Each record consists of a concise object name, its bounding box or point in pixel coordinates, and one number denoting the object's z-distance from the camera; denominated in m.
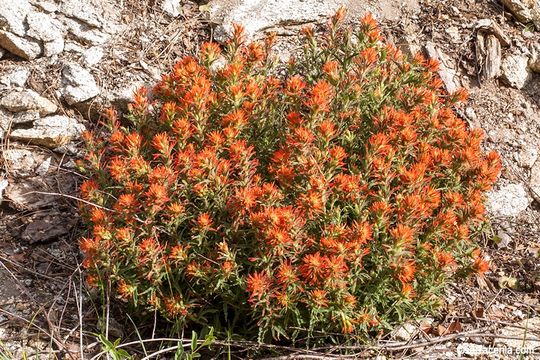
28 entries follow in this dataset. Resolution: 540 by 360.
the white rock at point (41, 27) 3.89
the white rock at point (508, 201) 3.88
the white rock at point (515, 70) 4.39
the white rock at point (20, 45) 3.85
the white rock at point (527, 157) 4.09
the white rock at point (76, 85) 3.82
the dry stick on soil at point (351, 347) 2.77
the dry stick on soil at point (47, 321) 2.83
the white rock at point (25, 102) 3.69
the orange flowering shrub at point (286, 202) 2.61
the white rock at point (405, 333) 3.10
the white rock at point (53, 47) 3.94
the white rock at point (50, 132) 3.70
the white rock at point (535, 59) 4.41
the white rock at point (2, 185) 3.50
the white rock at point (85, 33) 4.04
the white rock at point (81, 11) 4.05
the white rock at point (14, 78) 3.79
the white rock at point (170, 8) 4.35
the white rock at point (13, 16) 3.85
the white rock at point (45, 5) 4.01
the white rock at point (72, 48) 4.00
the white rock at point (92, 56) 3.97
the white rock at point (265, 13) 4.30
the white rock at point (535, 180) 3.97
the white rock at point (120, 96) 3.87
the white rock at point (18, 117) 3.71
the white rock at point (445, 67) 4.23
